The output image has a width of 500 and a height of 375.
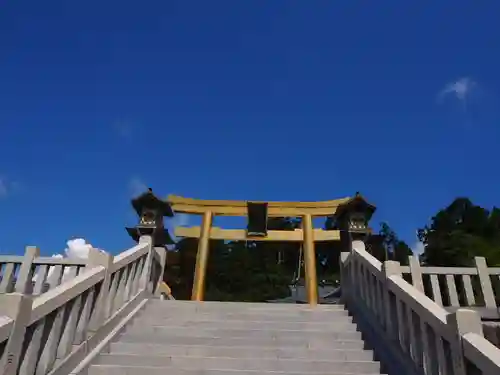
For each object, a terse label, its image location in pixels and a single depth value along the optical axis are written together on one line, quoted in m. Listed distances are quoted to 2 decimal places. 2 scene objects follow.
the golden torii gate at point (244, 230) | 9.30
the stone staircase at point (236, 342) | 3.43
